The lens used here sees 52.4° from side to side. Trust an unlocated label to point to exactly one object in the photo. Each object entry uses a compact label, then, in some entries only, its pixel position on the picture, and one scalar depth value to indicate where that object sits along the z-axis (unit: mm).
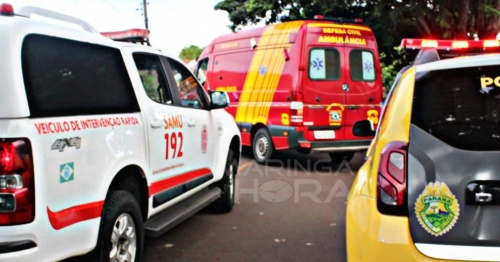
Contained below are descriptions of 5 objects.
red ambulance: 8727
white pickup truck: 2555
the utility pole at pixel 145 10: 32625
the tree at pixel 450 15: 11398
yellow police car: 2342
